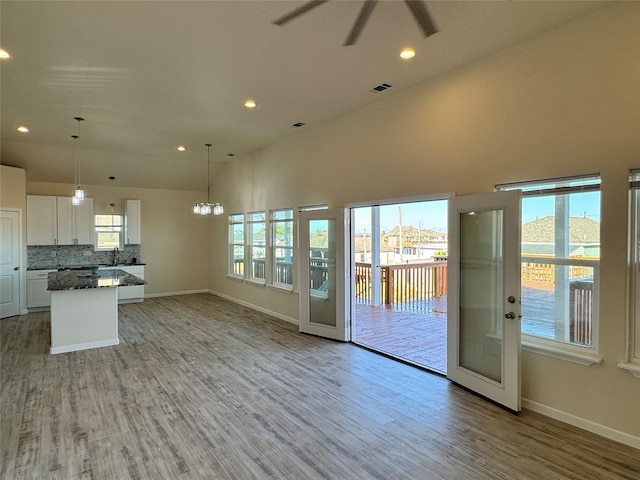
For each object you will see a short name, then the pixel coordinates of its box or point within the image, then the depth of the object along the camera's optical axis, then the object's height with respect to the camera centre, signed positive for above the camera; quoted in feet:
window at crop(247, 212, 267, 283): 25.68 -0.65
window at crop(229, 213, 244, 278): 28.55 -0.70
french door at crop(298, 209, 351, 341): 18.02 -2.04
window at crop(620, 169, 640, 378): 9.20 -1.07
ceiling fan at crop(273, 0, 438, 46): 6.79 +4.43
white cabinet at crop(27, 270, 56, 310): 24.56 -3.59
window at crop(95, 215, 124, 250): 28.76 +0.50
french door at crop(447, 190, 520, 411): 10.93 -2.08
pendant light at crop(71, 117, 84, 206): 17.57 +4.96
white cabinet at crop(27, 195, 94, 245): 25.22 +1.20
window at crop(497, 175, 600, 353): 10.12 -0.80
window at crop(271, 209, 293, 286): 22.81 -0.65
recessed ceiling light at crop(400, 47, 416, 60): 11.39 +5.93
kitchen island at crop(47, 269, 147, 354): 16.60 -3.66
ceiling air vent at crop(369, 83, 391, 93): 14.29 +6.02
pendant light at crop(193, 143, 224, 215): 21.34 +1.67
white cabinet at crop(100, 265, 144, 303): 28.17 -4.27
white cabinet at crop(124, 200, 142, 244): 29.30 +1.31
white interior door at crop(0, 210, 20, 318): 22.48 -1.62
